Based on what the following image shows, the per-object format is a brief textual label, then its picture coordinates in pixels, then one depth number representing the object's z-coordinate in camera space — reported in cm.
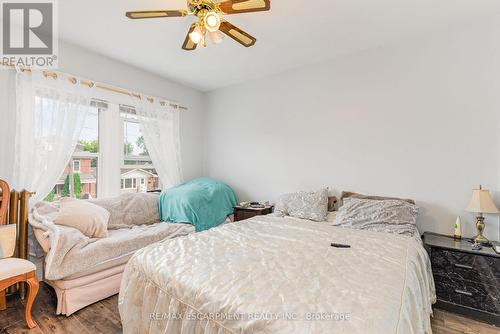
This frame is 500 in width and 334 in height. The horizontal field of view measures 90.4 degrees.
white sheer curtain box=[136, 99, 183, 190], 352
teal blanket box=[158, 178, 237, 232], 320
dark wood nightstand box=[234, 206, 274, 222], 334
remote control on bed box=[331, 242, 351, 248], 186
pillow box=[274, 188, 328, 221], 280
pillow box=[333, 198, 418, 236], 229
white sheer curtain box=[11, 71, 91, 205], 244
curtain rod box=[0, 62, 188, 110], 245
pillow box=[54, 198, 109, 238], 237
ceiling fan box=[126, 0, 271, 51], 163
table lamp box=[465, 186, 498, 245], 206
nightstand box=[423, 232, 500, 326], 193
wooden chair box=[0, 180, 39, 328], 182
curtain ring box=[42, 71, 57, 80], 256
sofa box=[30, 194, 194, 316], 204
